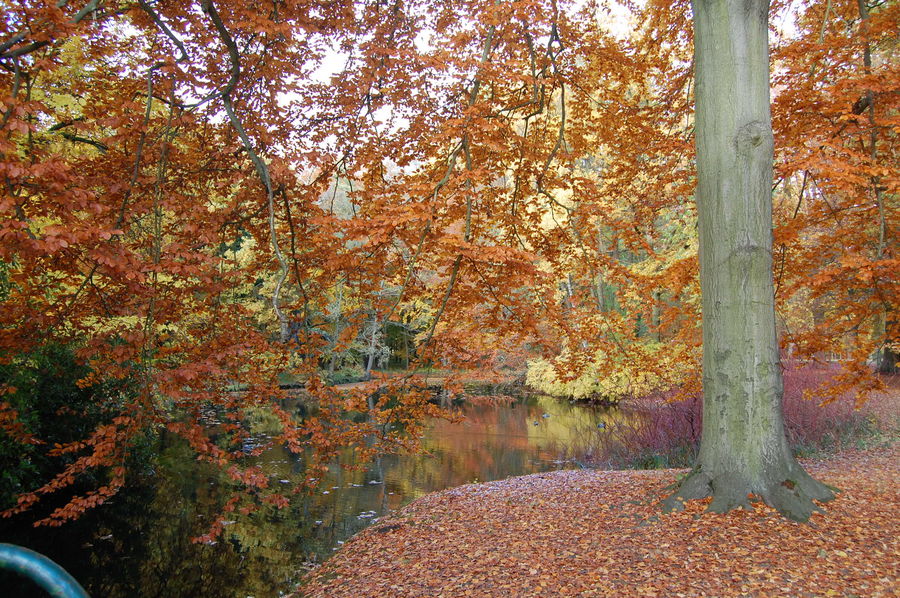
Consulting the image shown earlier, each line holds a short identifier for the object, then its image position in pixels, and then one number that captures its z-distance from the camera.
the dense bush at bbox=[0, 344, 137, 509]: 6.70
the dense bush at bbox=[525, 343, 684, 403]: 10.93
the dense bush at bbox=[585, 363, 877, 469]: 8.58
